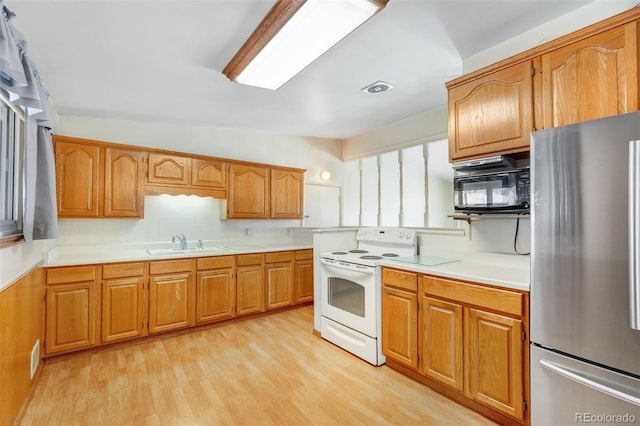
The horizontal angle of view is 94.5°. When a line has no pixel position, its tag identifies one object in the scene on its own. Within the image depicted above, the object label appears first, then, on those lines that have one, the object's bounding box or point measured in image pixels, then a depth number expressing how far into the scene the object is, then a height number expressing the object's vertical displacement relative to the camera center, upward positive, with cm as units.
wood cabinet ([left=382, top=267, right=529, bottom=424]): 167 -81
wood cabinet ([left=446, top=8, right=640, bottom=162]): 151 +76
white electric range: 250 -69
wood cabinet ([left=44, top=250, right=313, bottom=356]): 259 -83
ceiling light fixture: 154 +109
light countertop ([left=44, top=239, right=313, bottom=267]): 274 -42
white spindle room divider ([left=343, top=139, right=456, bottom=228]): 394 +40
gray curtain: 139 +55
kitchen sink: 323 -42
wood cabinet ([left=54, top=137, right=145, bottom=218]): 282 +34
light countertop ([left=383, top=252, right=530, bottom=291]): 177 -38
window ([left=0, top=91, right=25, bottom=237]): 176 +31
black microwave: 190 +16
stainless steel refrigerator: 123 -26
